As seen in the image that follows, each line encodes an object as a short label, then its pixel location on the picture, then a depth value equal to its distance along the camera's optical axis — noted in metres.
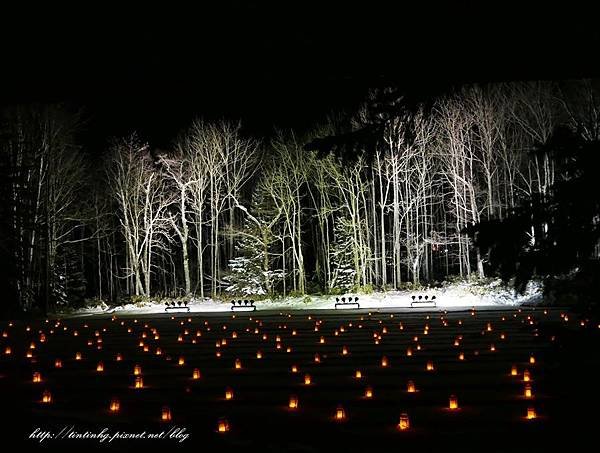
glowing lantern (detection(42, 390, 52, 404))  10.04
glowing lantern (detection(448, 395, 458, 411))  8.88
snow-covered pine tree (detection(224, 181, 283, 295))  42.84
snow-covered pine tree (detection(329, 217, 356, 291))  42.40
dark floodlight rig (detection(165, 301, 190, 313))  36.47
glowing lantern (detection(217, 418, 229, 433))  7.91
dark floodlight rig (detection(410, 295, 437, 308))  33.49
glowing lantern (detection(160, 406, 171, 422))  8.56
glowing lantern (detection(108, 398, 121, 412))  9.26
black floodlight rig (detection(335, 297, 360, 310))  34.62
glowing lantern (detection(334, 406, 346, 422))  8.34
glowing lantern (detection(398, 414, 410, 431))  7.79
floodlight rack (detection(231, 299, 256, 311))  35.59
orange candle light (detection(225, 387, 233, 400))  10.09
